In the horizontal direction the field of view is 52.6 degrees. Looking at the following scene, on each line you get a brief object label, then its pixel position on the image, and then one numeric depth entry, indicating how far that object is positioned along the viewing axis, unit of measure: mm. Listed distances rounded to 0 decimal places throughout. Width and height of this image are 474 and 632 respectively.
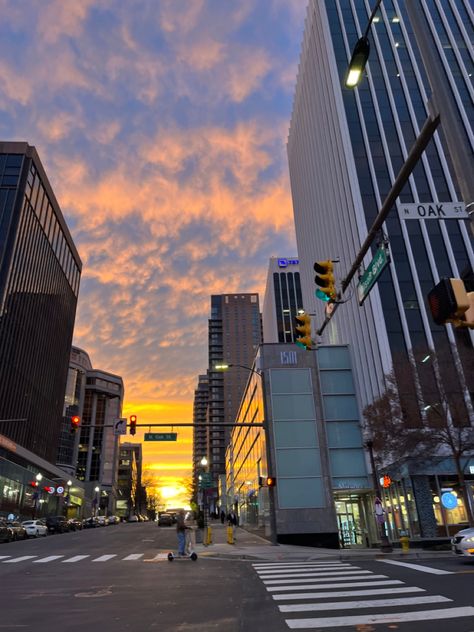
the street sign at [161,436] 27047
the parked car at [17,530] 34775
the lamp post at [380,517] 21611
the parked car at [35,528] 39647
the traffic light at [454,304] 5598
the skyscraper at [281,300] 106562
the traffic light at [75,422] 23516
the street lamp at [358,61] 7395
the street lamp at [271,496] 24619
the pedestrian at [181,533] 18578
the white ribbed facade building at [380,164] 38094
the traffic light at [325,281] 9555
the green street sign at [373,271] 8578
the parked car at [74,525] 54688
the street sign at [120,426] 26125
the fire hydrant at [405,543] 20766
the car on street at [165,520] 62806
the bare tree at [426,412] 23484
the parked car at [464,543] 14736
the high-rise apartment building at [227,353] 167250
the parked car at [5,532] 32312
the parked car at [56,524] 49656
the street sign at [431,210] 7230
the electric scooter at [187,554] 18403
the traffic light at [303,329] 11430
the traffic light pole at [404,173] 6703
